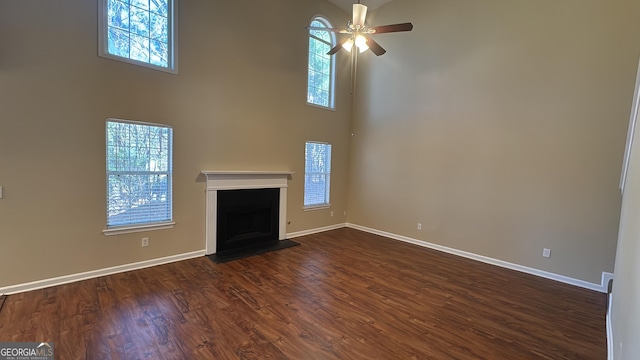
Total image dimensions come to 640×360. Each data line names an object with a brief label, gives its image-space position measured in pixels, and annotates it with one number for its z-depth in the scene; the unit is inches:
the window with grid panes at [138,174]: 141.9
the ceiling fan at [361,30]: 135.5
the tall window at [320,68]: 225.6
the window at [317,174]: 231.9
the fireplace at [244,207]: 176.1
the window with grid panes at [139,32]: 135.6
